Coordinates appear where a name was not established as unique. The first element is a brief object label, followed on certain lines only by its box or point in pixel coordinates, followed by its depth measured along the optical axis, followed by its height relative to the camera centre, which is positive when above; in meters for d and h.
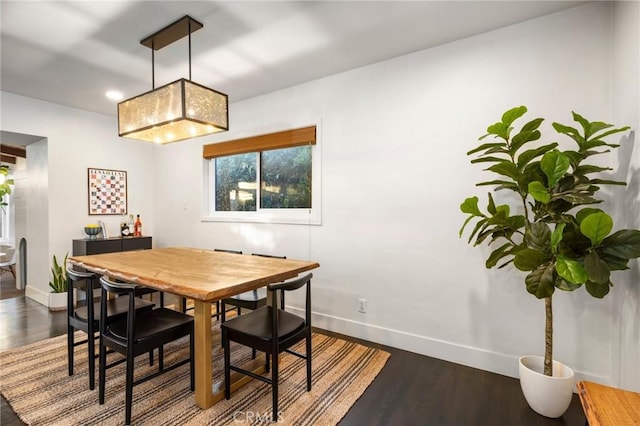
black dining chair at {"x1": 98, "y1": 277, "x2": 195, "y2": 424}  1.70 -0.74
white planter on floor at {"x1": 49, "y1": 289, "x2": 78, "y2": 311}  3.67 -1.10
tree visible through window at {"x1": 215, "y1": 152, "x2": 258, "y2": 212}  3.88 +0.35
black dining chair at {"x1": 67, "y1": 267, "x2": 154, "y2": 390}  1.99 -0.72
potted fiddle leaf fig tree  1.49 -0.13
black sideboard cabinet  3.85 -0.46
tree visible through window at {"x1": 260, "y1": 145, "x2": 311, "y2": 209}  3.40 +0.36
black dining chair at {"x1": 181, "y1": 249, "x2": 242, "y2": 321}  2.96 -1.06
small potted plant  3.67 -0.96
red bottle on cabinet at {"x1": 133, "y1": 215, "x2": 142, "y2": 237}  4.53 -0.27
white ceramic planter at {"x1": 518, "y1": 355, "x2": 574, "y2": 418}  1.76 -1.06
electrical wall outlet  2.88 -0.90
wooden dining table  1.73 -0.42
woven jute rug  1.78 -1.20
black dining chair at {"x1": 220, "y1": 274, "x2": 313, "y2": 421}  1.74 -0.74
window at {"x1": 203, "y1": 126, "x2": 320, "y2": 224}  3.29 +0.38
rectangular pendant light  2.12 +0.75
